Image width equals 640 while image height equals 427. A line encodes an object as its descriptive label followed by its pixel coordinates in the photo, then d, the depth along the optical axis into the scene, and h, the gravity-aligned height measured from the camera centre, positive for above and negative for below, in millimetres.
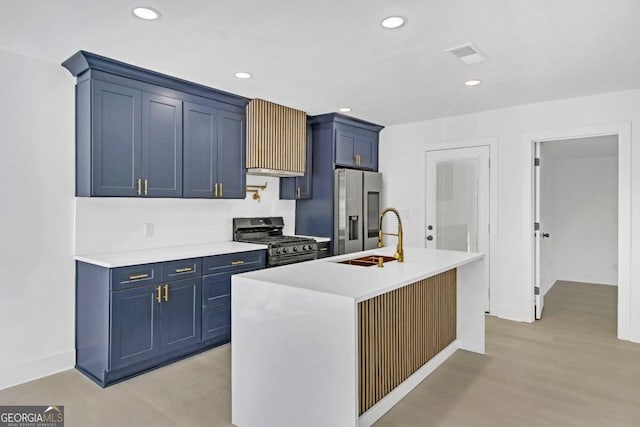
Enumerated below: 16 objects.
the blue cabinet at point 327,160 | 4766 +640
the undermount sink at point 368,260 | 2941 -384
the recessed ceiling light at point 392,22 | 2270 +1124
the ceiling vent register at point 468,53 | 2682 +1130
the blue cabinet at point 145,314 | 2830 -822
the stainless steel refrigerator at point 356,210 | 4746 +13
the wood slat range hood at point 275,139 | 4078 +788
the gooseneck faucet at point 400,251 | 2929 -306
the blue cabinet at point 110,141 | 2961 +549
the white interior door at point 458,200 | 4645 +142
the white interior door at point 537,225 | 4367 -154
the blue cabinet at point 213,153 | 3609 +564
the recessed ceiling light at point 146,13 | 2164 +1115
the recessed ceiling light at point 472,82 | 3475 +1158
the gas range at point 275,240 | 4031 -324
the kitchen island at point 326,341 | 1915 -734
